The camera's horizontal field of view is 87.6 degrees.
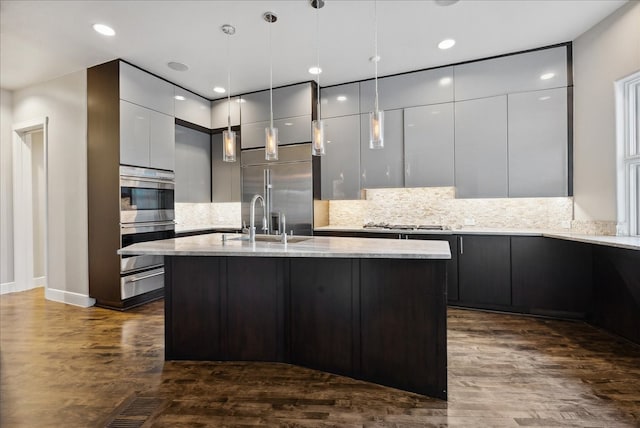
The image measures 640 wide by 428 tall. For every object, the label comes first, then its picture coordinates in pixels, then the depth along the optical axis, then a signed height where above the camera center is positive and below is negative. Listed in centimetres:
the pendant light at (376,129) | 244 +61
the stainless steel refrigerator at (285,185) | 492 +42
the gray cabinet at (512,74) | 394 +169
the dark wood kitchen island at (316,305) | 221 -70
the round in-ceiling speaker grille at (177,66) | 427 +193
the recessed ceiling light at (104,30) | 338 +191
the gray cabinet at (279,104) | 495 +169
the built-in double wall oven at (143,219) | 415 -6
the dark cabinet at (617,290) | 294 -77
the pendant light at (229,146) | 297 +61
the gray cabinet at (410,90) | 446 +170
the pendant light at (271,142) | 281 +60
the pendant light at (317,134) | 275 +65
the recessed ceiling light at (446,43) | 379 +194
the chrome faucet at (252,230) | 290 -15
